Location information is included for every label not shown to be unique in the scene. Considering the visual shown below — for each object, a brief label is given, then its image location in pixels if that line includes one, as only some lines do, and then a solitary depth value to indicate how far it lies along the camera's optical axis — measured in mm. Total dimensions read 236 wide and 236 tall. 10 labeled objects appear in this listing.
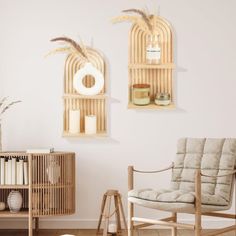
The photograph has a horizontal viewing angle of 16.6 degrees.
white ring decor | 7669
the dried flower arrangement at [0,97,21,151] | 7665
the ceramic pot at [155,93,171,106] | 7640
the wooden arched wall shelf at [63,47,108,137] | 7717
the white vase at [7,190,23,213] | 7200
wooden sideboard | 7109
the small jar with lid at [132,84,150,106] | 7650
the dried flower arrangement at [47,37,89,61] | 7592
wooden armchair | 5691
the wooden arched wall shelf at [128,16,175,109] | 7693
